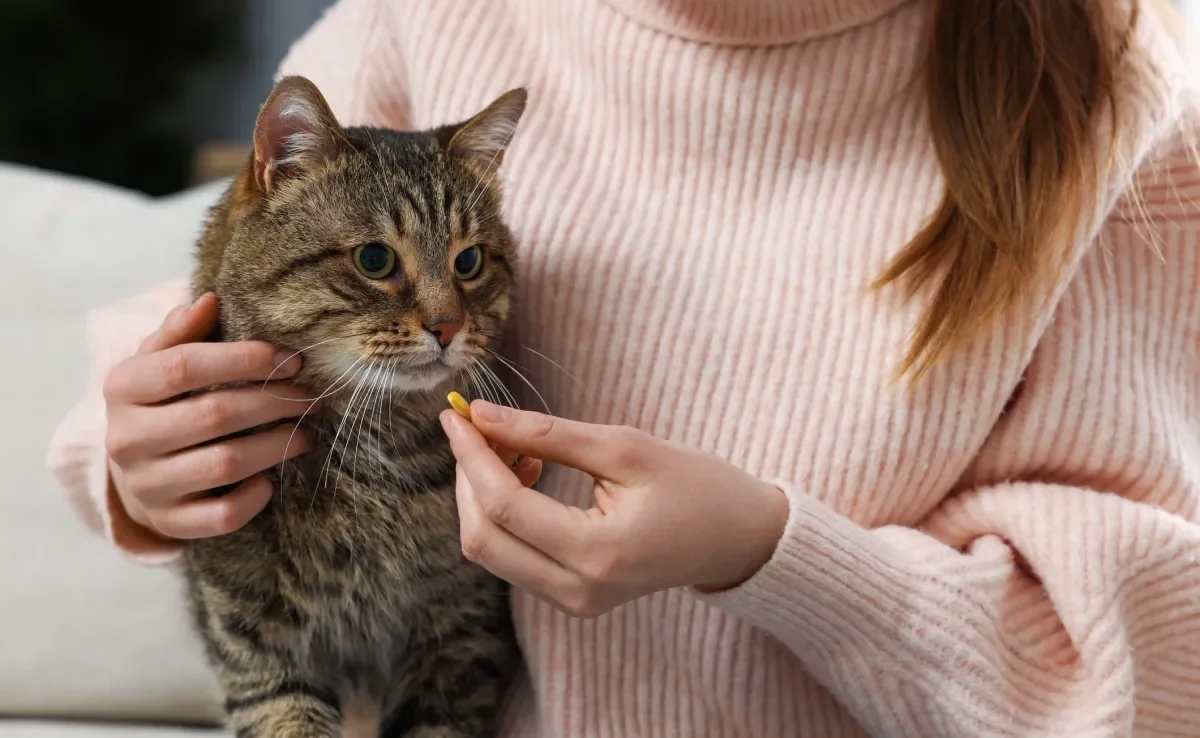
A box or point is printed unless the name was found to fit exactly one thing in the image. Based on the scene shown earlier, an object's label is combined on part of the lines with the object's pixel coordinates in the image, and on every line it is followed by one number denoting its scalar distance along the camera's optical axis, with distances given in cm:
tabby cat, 92
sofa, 153
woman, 93
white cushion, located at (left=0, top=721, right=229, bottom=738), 144
